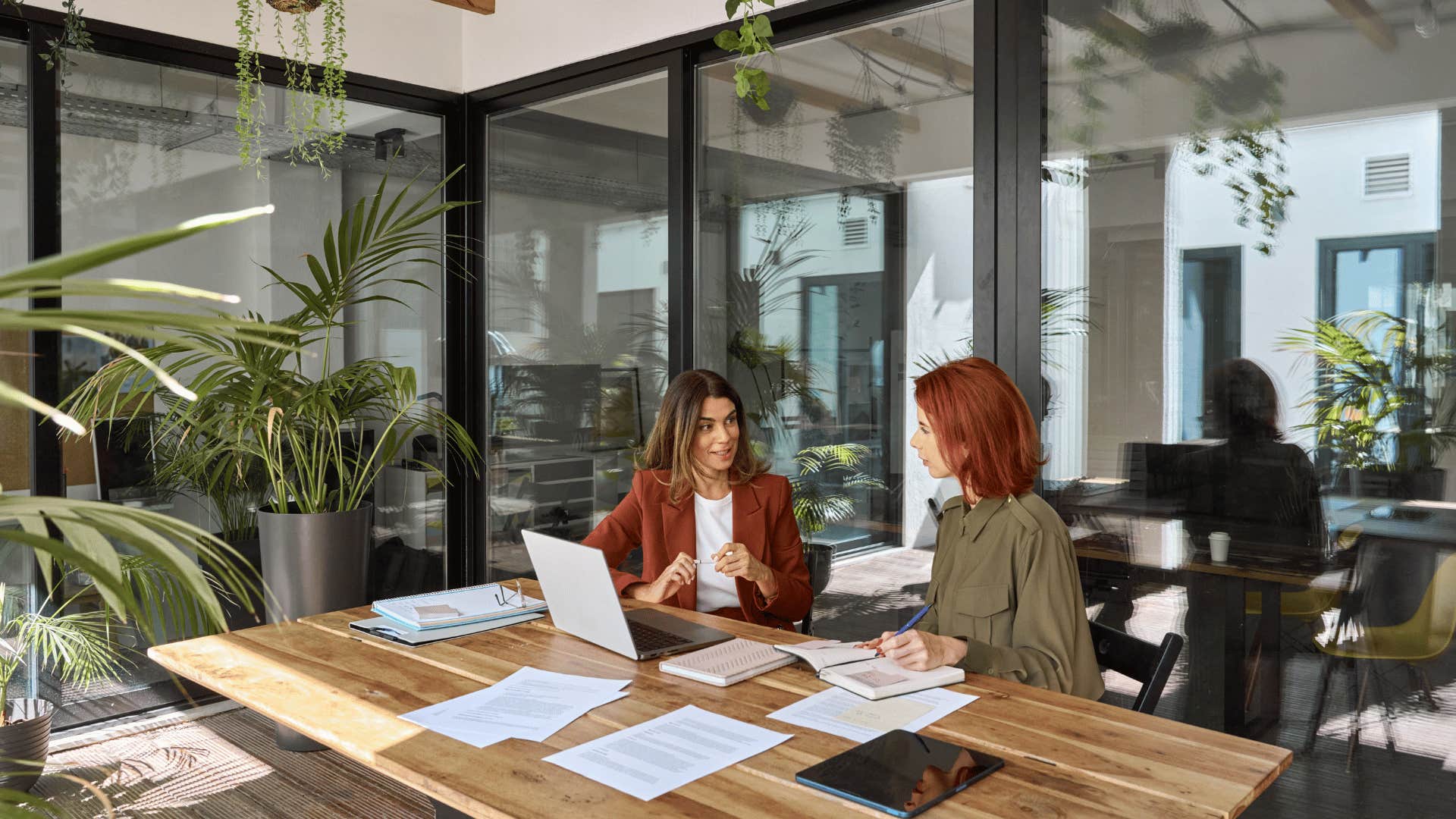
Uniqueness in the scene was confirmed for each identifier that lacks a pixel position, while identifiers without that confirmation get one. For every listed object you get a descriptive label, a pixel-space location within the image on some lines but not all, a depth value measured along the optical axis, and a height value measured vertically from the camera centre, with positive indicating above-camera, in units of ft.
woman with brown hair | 10.04 -1.13
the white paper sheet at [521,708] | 5.78 -1.77
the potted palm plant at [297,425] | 12.09 -0.40
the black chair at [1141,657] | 6.70 -1.73
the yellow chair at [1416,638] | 8.03 -1.86
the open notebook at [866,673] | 6.35 -1.70
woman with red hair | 6.89 -1.11
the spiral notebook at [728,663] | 6.68 -1.71
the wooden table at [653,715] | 4.78 -1.77
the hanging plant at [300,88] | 13.23 +3.79
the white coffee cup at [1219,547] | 9.07 -1.30
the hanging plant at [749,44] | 9.57 +3.04
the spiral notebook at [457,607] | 8.11 -1.68
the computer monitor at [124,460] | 12.89 -0.81
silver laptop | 7.14 -1.49
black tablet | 4.74 -1.74
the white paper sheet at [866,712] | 5.78 -1.76
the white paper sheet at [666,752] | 5.05 -1.77
